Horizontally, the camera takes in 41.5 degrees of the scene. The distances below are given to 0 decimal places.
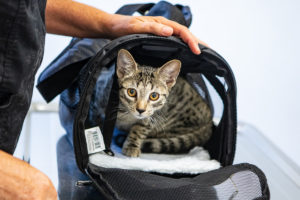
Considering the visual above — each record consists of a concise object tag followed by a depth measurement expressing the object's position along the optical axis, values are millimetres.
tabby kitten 1488
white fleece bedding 1286
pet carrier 1182
